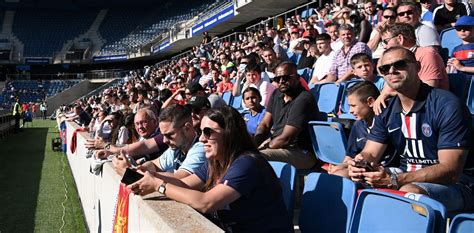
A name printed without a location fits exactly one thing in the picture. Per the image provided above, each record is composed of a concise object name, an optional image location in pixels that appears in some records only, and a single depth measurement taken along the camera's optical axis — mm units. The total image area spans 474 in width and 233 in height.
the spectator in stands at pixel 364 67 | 5242
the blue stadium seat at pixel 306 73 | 7790
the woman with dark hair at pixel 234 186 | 2650
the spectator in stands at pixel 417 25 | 5234
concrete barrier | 2434
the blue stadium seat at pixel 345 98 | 5508
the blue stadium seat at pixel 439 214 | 2082
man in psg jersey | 2764
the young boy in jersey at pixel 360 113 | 3779
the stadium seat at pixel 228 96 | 8875
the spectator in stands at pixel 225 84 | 9822
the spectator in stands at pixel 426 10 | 6921
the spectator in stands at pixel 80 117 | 14755
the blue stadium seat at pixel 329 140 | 4309
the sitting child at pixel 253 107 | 5535
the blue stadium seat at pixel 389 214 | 2098
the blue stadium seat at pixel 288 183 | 3008
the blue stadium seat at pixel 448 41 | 5477
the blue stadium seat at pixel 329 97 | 5590
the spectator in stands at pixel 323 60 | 6805
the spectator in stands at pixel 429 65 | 3871
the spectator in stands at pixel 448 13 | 6367
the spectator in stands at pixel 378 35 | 6246
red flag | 3399
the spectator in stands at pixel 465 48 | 4707
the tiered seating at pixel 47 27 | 48875
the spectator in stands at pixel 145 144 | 4988
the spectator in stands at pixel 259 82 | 6566
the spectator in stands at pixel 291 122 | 4512
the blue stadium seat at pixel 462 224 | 1972
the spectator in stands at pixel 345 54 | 6312
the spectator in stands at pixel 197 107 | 4359
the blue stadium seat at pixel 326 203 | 2680
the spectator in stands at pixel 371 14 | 8499
